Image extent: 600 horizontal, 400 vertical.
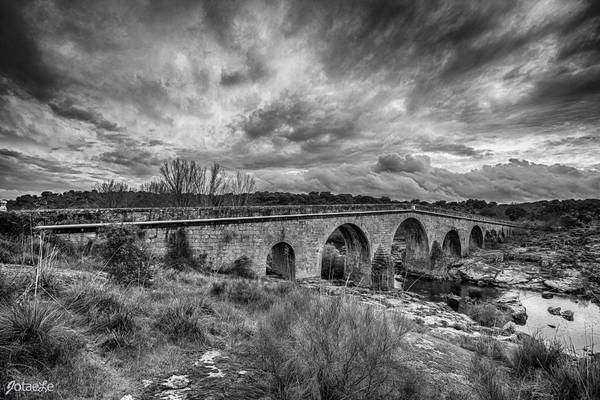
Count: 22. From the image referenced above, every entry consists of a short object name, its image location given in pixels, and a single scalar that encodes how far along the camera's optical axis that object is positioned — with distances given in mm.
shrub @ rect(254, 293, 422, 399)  2129
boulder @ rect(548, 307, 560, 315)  12480
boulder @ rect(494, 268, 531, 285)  18250
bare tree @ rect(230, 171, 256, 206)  28538
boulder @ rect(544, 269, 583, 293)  15742
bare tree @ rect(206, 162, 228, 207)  27062
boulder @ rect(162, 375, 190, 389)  2330
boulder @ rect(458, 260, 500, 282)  20000
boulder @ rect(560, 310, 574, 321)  11650
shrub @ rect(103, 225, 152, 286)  5316
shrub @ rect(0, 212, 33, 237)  6398
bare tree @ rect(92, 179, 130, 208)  28044
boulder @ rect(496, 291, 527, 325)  11523
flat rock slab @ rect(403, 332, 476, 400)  2850
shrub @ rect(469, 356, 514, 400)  2326
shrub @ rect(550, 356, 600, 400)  2361
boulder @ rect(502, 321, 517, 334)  8544
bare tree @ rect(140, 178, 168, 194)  27175
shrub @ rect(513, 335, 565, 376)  3402
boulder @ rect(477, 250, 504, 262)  25794
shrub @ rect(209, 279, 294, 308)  5468
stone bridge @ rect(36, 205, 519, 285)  9836
